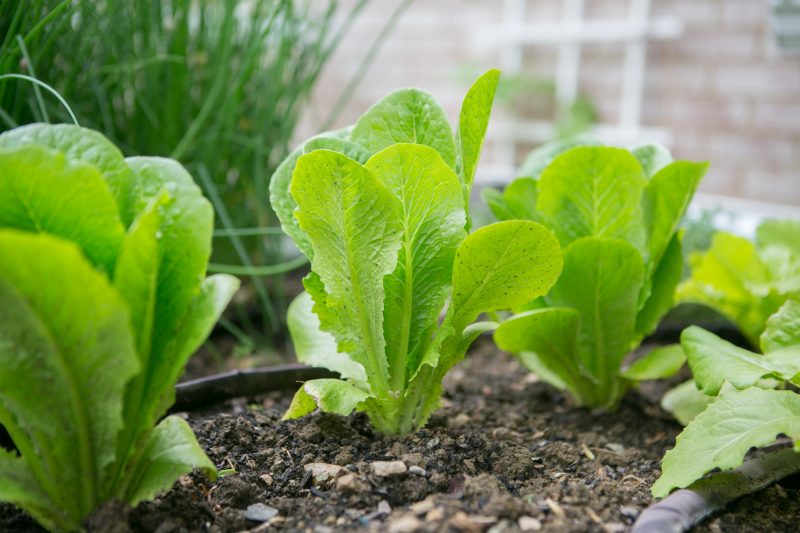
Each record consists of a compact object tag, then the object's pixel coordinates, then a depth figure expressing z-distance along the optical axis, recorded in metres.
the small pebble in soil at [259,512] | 0.72
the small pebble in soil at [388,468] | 0.76
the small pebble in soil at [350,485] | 0.74
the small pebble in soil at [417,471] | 0.77
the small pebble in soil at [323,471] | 0.78
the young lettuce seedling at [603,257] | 0.99
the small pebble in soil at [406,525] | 0.64
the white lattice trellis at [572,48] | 3.43
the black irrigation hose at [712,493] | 0.70
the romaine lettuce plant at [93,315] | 0.56
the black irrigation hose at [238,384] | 1.03
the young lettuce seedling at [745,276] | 1.26
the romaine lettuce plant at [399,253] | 0.75
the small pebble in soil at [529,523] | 0.67
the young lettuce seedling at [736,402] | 0.74
